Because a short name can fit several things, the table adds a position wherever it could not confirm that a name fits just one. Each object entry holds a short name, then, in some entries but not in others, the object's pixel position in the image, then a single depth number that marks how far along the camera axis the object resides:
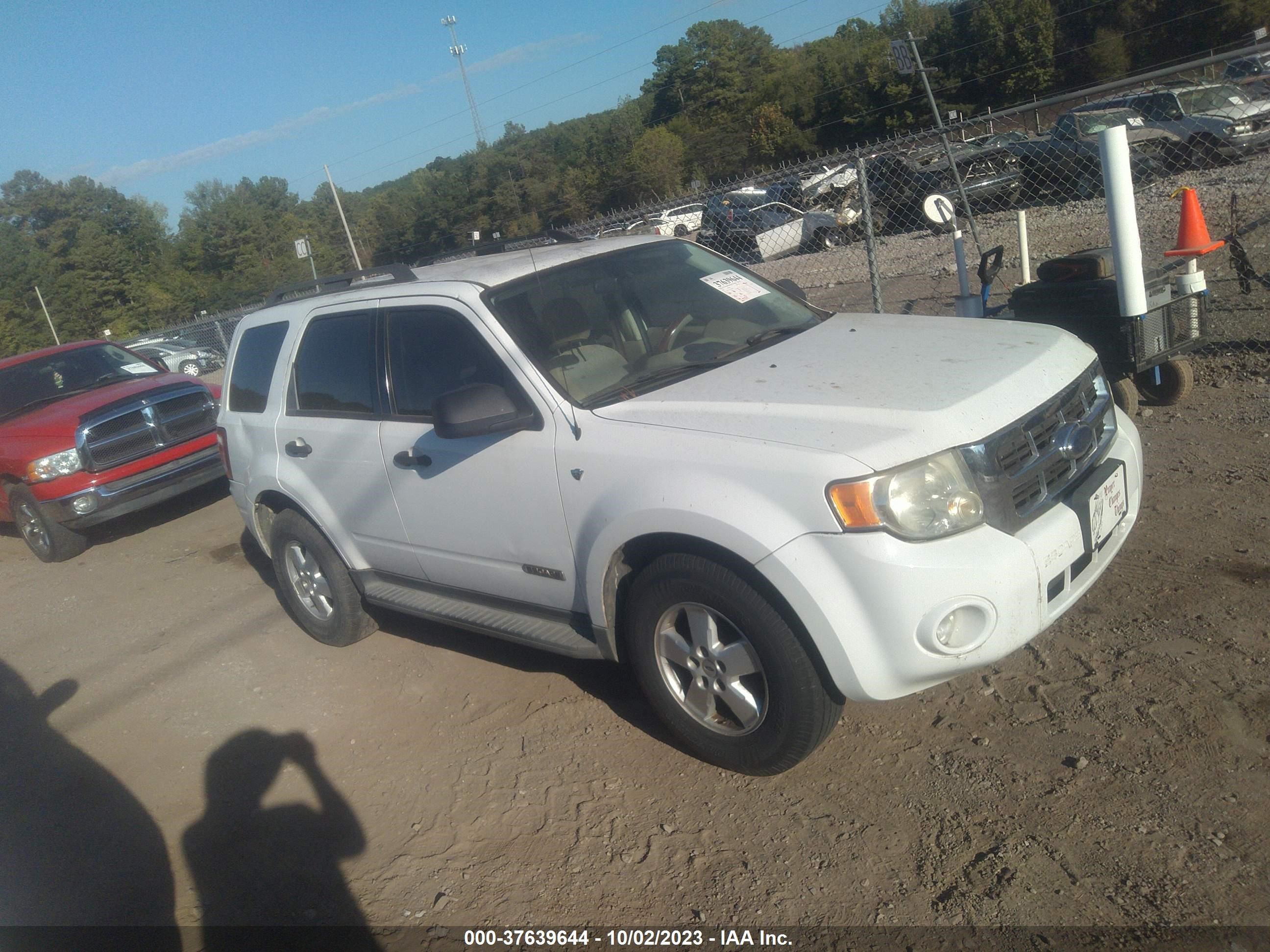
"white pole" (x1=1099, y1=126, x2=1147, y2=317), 5.27
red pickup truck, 8.28
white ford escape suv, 2.96
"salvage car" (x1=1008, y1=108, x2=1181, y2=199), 14.12
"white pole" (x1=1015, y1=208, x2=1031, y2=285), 7.71
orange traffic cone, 5.93
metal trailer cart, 5.43
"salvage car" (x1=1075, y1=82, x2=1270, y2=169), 14.58
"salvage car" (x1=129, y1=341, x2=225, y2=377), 21.11
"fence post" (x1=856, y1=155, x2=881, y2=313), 7.20
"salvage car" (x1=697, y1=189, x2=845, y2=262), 16.34
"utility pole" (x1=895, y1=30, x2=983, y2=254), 7.56
